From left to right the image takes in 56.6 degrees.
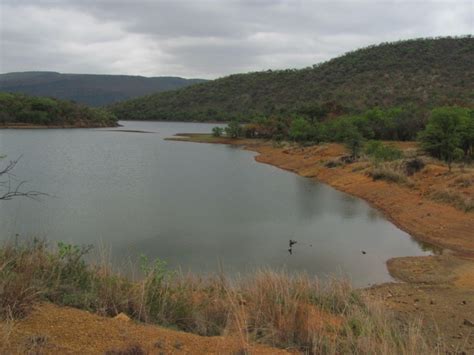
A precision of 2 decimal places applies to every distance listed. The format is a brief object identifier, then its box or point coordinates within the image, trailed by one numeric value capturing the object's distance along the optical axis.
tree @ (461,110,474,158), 30.43
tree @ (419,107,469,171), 29.28
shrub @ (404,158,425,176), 25.34
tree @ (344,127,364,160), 33.59
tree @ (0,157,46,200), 19.11
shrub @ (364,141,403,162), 30.26
